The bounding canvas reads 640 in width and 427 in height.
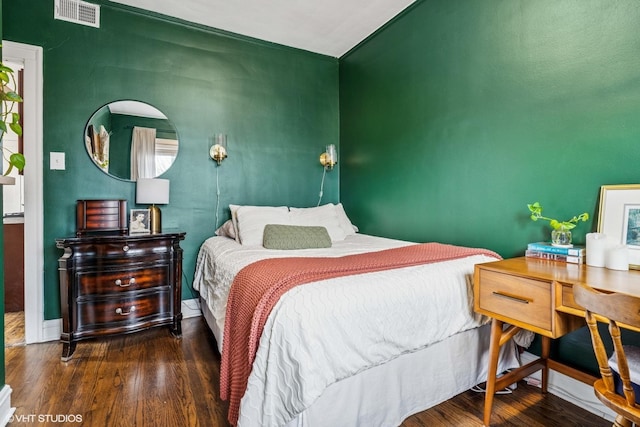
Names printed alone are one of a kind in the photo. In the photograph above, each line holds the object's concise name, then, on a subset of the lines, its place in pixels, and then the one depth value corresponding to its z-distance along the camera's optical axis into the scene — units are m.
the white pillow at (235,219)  2.67
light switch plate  2.50
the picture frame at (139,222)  2.53
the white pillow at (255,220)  2.53
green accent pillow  2.37
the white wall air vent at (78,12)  2.50
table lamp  2.57
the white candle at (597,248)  1.43
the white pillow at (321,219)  2.82
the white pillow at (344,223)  3.07
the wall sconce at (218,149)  3.04
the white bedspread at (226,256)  1.90
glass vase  1.67
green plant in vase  1.65
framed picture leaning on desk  1.46
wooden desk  1.22
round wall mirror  2.65
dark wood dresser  2.14
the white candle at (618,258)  1.38
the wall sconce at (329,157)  3.58
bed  1.16
